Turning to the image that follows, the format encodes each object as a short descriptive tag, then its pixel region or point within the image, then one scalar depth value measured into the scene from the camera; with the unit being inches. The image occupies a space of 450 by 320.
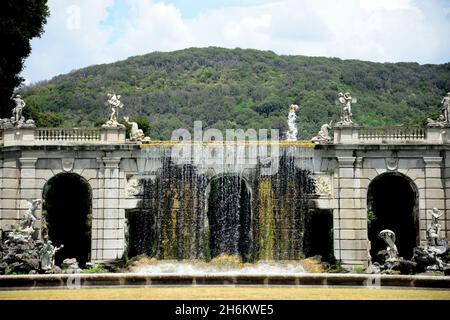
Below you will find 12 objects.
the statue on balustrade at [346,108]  1565.0
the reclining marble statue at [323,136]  1560.0
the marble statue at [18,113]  1578.5
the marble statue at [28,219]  1453.0
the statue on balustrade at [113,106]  1581.0
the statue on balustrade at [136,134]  1587.8
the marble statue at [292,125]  1767.7
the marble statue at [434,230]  1419.8
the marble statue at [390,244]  1410.9
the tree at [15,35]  1759.4
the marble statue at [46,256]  1380.4
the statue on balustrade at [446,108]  1537.9
